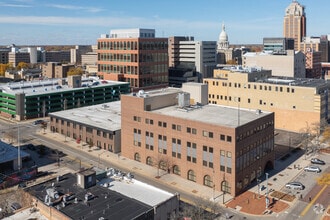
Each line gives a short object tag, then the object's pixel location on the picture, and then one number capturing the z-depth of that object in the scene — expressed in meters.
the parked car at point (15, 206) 50.67
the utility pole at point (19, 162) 74.82
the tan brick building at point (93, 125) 88.81
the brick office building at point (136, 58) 151.50
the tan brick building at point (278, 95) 106.19
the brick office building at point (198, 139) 65.00
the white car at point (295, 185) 66.88
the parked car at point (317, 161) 81.06
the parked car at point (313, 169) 75.81
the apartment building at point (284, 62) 162.50
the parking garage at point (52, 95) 127.56
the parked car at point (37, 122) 120.56
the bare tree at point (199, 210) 48.62
